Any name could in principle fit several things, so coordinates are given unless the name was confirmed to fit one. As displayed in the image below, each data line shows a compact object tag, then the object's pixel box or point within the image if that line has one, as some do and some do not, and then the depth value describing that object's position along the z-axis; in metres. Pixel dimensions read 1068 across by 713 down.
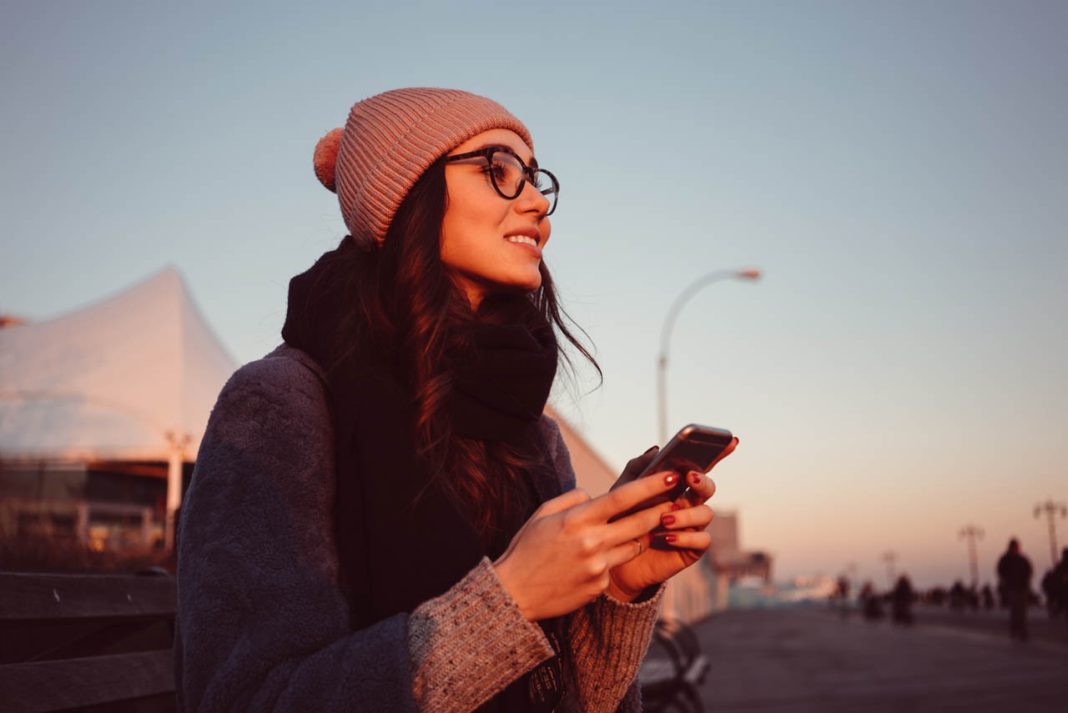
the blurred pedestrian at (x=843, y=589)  44.73
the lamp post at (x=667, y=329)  22.06
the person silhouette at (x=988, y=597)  46.89
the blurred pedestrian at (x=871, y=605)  39.09
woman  1.52
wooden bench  2.13
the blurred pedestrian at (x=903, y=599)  31.95
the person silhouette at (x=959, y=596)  49.56
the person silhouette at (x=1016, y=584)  19.23
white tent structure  27.94
